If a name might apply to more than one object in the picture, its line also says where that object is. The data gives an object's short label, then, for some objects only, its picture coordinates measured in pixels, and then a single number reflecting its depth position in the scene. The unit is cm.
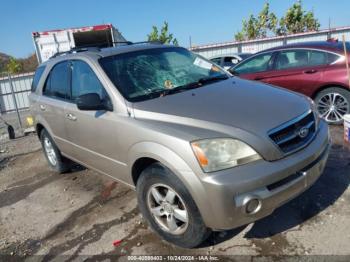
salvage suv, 253
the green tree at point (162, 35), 3109
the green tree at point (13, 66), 2817
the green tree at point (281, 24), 2927
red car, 578
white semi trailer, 1192
